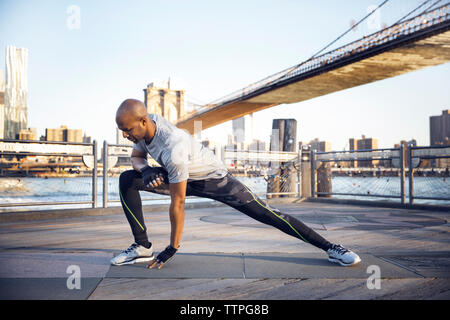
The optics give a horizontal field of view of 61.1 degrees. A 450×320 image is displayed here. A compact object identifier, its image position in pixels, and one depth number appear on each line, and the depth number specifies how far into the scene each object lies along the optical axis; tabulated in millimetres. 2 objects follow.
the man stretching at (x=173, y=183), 2014
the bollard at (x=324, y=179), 8062
